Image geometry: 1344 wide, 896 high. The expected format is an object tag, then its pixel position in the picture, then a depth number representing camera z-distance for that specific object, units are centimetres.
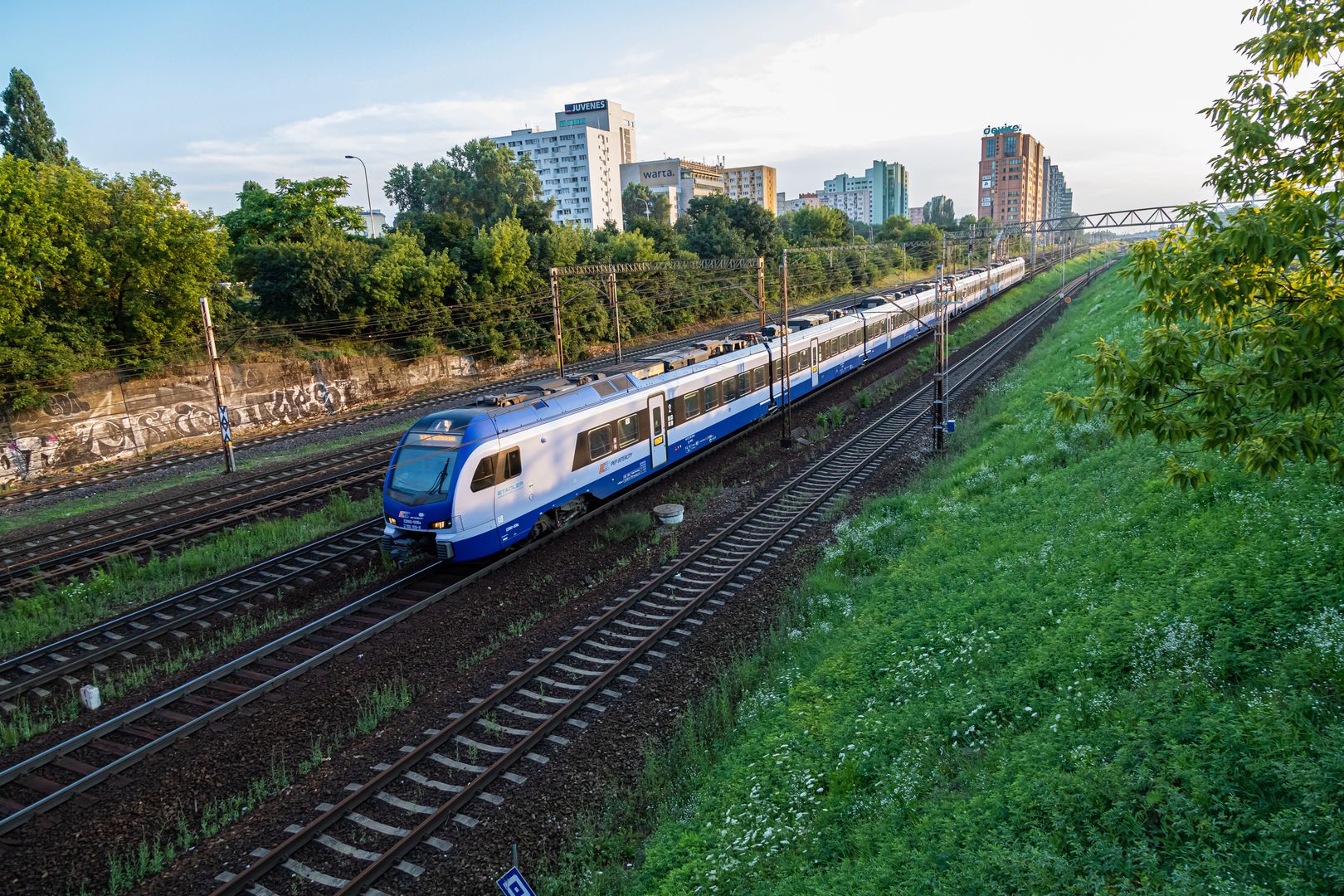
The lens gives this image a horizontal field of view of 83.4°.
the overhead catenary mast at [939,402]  2144
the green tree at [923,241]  9362
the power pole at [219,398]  2306
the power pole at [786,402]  2350
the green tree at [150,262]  2719
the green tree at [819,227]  8325
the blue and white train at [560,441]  1355
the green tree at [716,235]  6375
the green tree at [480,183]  6725
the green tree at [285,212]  3903
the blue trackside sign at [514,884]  514
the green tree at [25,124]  4031
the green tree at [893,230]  10156
